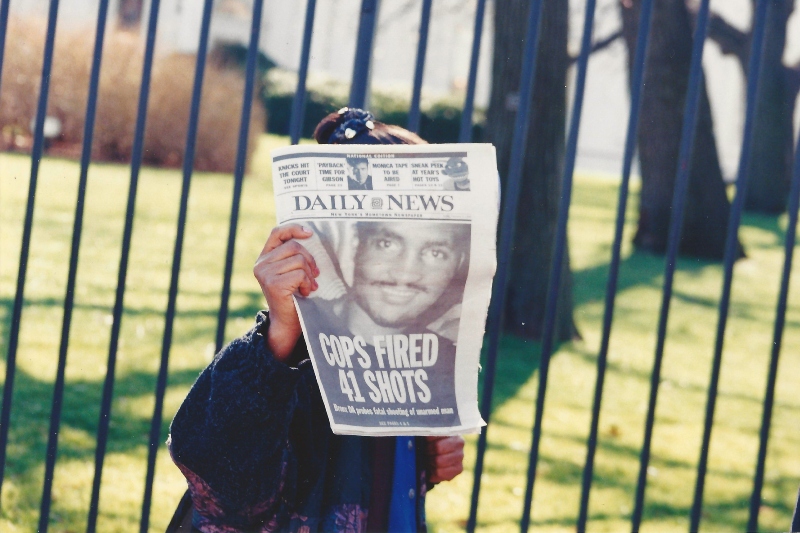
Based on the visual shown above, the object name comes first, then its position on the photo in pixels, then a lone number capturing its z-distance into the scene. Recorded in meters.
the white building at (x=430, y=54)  17.48
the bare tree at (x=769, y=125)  15.31
